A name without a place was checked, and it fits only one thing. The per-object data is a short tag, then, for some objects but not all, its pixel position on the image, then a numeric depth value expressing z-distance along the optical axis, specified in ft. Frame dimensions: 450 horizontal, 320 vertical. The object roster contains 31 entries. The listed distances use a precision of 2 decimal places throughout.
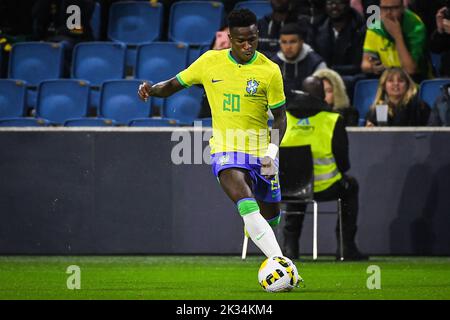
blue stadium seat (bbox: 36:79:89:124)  51.93
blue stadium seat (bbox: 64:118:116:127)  49.47
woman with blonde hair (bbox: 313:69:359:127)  46.78
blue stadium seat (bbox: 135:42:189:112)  52.24
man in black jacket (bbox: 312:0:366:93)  50.88
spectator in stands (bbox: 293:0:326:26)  52.13
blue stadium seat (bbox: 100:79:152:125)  50.88
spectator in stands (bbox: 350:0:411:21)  52.80
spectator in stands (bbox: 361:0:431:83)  49.11
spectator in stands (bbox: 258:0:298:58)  50.75
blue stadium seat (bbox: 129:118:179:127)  48.74
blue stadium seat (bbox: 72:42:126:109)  53.67
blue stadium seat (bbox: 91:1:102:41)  55.98
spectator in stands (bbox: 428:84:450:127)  46.21
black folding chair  43.39
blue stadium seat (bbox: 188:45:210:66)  52.30
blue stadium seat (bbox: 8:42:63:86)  54.44
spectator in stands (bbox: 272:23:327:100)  48.29
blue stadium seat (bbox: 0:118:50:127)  50.24
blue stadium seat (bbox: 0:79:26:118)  52.70
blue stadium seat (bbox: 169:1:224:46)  54.34
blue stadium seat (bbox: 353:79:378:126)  49.62
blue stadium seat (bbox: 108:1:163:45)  55.31
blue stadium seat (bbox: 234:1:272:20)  54.08
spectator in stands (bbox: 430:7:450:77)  49.03
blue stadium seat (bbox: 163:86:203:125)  50.60
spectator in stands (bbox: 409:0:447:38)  51.67
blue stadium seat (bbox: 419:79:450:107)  48.06
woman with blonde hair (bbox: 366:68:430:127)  46.32
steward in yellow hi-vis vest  43.73
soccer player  31.32
